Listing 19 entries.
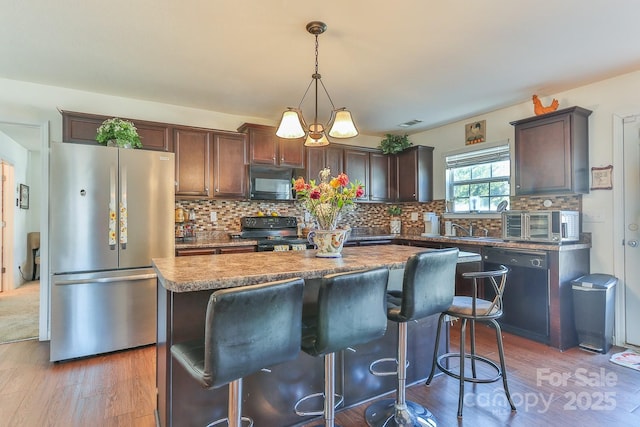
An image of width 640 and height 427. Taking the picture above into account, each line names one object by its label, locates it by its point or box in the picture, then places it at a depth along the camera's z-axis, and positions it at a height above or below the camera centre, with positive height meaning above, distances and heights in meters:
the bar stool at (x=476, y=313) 1.99 -0.59
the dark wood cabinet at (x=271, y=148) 4.14 +0.85
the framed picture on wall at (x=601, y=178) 3.20 +0.34
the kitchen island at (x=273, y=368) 1.59 -0.79
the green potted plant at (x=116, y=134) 3.11 +0.76
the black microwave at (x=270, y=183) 4.22 +0.41
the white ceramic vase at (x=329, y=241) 2.14 -0.16
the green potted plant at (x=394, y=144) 5.14 +1.07
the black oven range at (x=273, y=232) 3.84 -0.22
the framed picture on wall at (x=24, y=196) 5.87 +0.35
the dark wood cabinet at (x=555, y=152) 3.23 +0.62
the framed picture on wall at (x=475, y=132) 4.34 +1.08
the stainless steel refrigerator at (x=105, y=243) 2.82 -0.24
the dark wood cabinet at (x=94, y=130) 3.25 +0.87
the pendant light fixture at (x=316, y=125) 2.34 +0.64
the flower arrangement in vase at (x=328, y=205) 2.08 +0.06
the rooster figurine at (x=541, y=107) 3.43 +1.10
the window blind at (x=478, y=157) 4.15 +0.76
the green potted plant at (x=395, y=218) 5.45 -0.05
